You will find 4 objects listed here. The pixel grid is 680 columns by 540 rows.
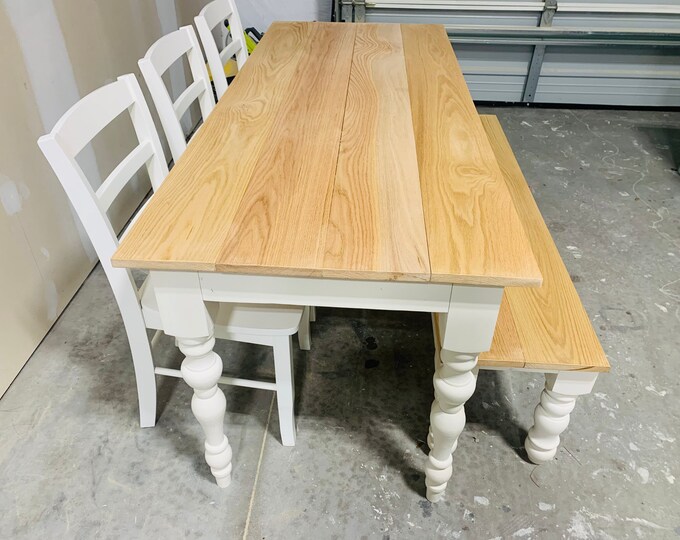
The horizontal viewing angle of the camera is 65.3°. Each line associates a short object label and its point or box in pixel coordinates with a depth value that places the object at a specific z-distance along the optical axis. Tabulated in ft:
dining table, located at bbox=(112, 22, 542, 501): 3.08
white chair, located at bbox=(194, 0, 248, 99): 6.12
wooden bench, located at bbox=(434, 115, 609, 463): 3.97
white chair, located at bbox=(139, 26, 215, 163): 4.73
